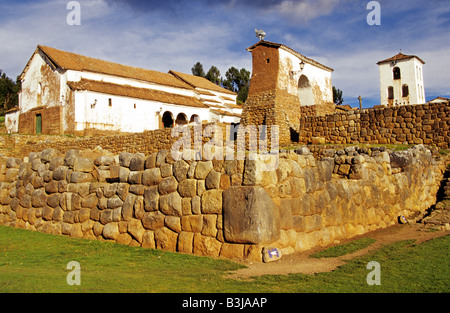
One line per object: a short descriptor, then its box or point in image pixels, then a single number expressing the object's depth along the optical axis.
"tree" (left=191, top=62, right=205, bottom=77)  74.69
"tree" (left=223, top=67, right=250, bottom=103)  78.69
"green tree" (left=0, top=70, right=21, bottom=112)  65.00
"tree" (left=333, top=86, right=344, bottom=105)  67.06
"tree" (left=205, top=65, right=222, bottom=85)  74.00
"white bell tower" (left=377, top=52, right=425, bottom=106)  37.81
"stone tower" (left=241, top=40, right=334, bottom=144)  21.00
